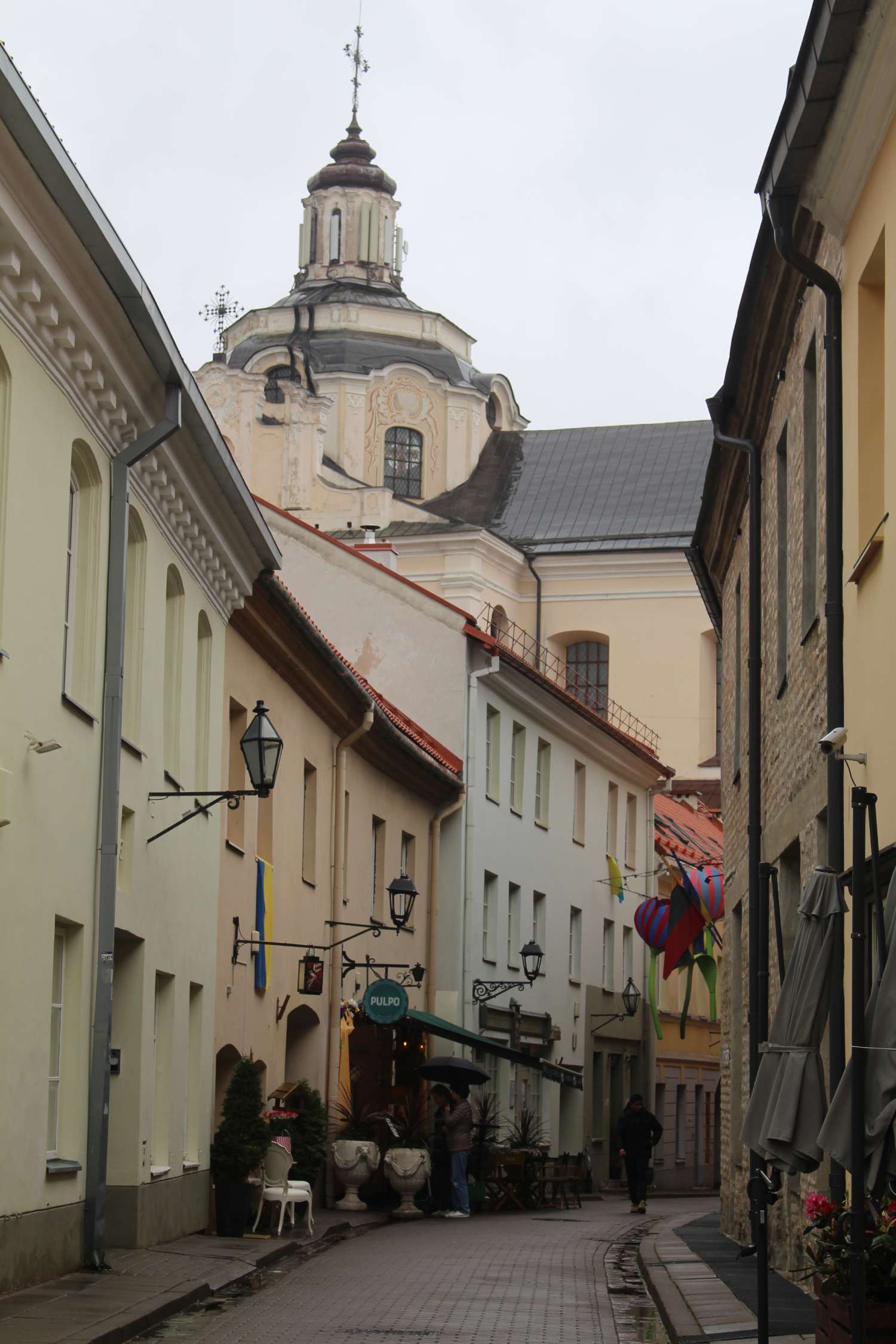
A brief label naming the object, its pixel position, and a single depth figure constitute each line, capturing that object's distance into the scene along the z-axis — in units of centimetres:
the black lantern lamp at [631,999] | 4031
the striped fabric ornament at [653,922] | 3350
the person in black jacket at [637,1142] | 2788
